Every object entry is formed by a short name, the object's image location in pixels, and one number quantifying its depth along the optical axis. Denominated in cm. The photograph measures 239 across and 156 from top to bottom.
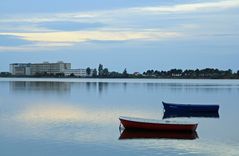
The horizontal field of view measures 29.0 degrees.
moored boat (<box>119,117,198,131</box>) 2853
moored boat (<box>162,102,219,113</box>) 4528
